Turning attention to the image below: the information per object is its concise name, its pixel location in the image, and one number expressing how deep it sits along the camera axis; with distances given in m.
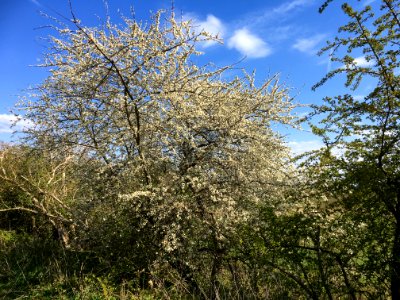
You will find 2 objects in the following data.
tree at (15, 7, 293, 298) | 6.43
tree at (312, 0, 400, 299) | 4.13
